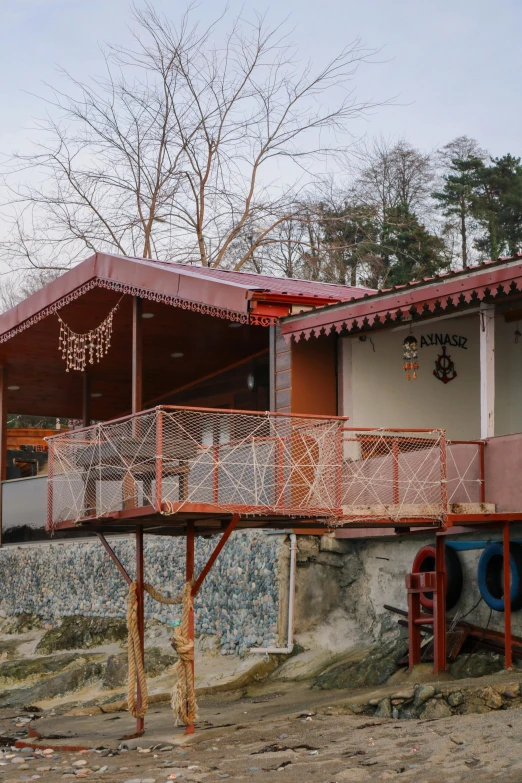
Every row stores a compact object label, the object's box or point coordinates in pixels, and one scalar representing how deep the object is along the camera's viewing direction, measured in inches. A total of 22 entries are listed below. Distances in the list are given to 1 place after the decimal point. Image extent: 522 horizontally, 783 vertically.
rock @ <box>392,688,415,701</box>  431.8
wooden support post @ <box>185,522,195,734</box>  472.1
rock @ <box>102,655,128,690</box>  604.4
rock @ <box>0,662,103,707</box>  618.2
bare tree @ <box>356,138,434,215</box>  1489.9
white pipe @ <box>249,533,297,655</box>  565.6
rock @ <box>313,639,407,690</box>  514.9
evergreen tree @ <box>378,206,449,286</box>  1342.3
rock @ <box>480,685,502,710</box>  409.1
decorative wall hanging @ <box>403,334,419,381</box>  553.6
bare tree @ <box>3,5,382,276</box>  1192.8
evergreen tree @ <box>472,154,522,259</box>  1416.1
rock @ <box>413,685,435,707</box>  423.5
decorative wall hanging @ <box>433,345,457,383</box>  598.5
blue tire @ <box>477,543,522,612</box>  484.4
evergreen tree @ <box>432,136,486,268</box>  1464.1
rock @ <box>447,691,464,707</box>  417.7
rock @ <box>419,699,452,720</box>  413.1
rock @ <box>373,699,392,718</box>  430.6
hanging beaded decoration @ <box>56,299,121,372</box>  703.1
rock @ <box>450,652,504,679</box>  474.9
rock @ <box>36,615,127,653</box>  695.7
